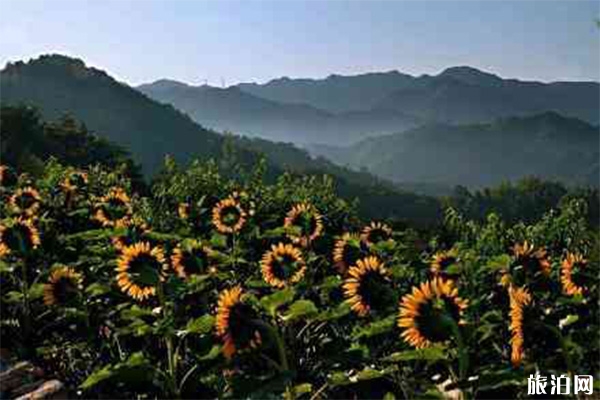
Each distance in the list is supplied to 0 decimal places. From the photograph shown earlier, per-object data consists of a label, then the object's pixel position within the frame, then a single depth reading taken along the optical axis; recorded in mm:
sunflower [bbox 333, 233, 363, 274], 5055
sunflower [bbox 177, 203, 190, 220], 7893
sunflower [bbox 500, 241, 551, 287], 4387
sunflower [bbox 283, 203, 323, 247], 6151
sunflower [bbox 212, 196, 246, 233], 6613
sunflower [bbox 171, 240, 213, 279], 4969
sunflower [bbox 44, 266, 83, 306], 5168
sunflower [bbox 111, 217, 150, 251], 5352
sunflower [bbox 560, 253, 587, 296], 4246
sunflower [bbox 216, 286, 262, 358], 3679
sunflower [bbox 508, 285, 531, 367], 3510
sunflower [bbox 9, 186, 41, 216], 7014
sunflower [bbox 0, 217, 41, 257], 5645
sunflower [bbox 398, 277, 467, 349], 3416
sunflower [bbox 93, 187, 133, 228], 6859
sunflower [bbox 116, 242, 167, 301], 4562
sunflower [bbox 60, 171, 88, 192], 8055
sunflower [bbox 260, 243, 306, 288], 4887
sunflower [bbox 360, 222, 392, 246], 5926
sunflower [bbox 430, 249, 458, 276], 4941
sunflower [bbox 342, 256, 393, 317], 4070
